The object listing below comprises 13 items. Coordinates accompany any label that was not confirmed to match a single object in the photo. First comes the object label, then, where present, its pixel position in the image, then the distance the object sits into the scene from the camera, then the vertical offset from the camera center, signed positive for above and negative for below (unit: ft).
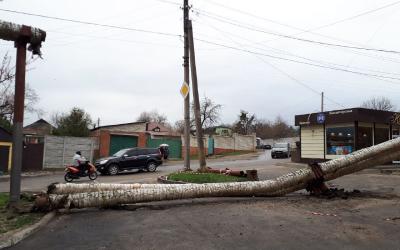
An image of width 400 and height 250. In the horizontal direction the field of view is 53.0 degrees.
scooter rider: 64.18 -2.86
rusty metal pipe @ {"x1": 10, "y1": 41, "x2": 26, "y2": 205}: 28.48 +0.68
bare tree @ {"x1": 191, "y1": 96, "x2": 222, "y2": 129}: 245.57 +22.22
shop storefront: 76.74 +4.39
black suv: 78.02 -2.95
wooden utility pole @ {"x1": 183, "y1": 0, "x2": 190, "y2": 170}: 60.52 +11.53
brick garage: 123.65 +2.11
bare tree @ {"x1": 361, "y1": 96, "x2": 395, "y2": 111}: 234.03 +28.10
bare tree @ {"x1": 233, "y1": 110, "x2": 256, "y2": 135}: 309.83 +20.53
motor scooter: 63.41 -4.43
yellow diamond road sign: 60.18 +8.68
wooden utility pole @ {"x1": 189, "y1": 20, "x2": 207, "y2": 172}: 57.26 +6.08
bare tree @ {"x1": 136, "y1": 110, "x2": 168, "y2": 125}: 336.70 +25.22
